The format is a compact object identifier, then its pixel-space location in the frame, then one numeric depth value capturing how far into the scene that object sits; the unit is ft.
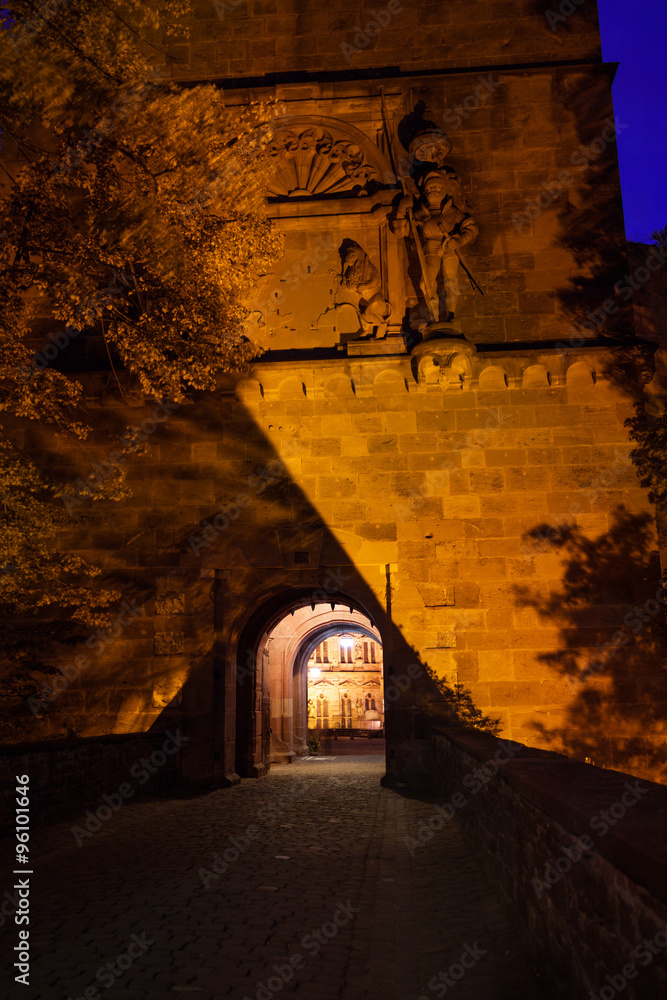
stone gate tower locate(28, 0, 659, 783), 33.63
